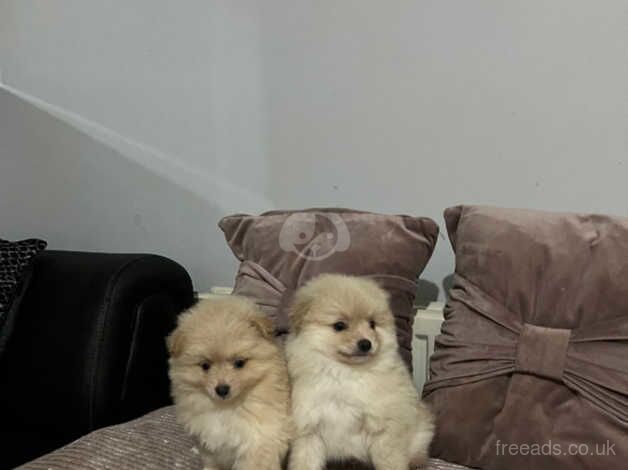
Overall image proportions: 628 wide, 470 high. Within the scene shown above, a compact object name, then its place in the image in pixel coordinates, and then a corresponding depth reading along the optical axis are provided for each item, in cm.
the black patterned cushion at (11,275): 152
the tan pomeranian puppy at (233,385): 100
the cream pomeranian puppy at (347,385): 100
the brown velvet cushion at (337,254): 128
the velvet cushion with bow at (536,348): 106
